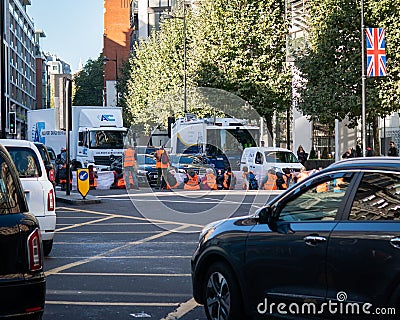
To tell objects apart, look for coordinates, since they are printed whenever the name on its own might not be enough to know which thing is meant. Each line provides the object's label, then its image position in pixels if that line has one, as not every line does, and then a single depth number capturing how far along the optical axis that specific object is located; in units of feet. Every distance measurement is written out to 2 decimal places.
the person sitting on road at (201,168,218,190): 106.93
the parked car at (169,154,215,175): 114.32
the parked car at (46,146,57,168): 137.75
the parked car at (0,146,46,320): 18.47
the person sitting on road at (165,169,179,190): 106.22
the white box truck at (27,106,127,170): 137.08
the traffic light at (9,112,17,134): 114.59
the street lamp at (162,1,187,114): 161.99
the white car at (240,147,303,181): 104.63
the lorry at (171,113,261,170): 120.06
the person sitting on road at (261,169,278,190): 102.15
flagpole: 94.27
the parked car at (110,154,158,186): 110.52
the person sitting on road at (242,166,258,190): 102.22
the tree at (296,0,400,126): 109.91
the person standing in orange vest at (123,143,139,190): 109.09
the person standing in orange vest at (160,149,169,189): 104.37
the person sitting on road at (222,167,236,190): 108.01
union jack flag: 90.17
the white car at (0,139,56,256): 39.32
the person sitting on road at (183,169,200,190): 108.47
